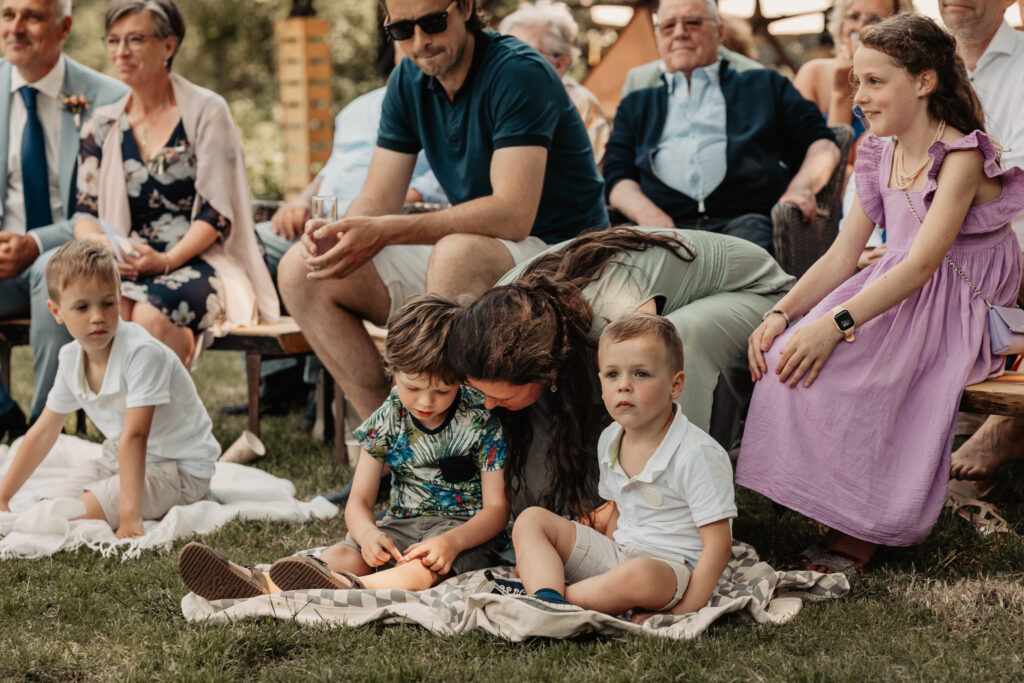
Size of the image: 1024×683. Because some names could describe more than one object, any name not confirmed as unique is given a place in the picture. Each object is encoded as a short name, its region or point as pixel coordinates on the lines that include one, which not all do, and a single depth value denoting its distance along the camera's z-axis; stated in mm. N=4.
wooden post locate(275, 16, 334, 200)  9461
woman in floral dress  4980
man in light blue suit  5324
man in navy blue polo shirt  3746
